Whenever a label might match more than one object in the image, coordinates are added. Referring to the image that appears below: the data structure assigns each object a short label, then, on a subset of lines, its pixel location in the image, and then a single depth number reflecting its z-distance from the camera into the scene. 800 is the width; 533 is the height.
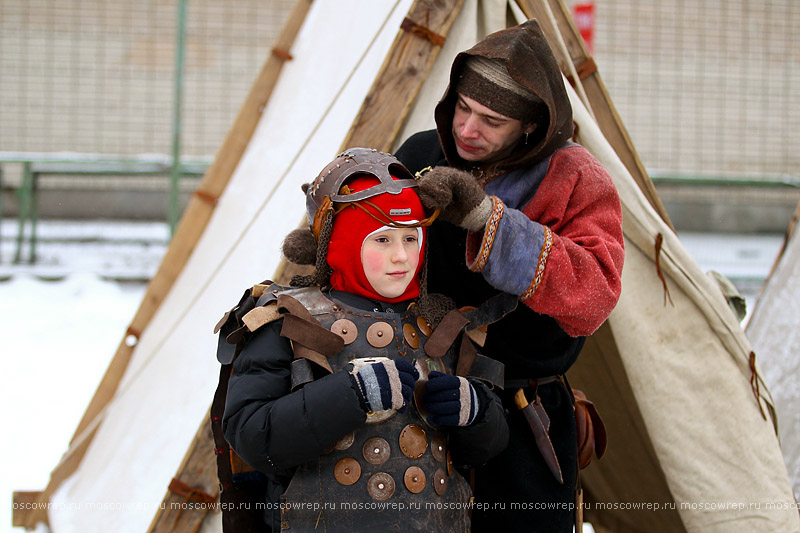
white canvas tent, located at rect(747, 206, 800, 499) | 6.84
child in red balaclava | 3.14
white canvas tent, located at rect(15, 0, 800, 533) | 5.03
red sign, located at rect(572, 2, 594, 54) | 14.20
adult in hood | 3.45
